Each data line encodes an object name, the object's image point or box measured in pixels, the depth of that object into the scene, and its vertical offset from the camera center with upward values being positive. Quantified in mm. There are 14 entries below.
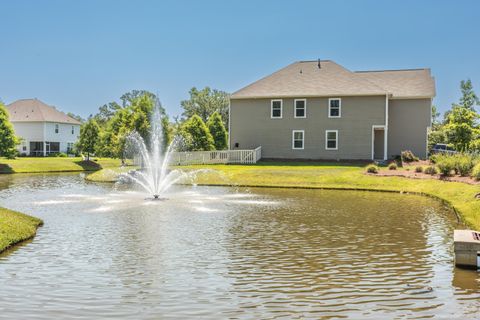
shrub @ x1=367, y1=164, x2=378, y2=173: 35219 -964
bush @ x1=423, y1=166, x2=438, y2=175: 33000 -940
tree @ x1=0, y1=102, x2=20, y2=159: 55375 +1309
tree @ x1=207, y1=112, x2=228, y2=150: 71312 +2875
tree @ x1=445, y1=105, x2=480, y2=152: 46053 +2380
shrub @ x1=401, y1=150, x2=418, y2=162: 41656 -170
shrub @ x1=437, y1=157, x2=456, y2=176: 31250 -642
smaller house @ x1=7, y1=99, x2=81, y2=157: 76062 +3583
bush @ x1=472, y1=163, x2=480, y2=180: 27547 -876
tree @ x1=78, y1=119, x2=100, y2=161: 65562 +1773
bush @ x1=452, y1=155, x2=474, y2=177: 30281 -570
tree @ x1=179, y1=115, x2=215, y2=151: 59341 +1976
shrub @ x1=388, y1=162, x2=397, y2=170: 36688 -855
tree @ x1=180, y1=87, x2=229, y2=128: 95375 +9091
